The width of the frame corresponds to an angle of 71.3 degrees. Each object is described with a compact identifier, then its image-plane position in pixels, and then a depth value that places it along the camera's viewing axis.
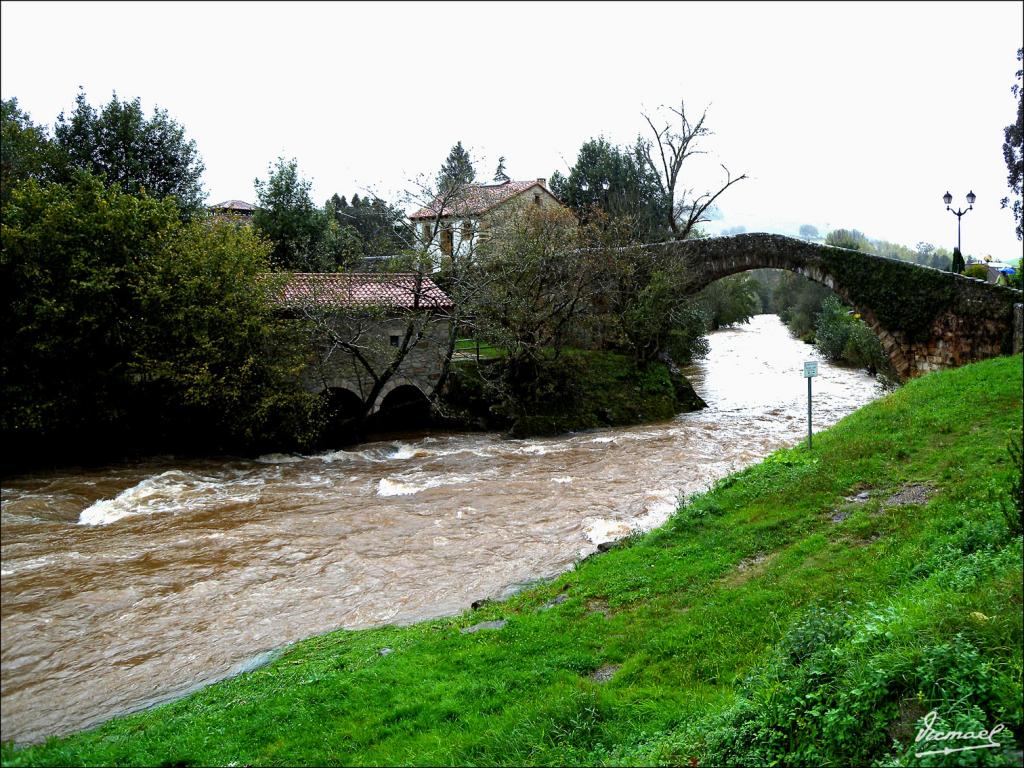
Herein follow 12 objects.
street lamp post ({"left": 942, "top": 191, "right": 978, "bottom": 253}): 19.66
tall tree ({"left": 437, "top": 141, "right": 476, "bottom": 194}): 21.95
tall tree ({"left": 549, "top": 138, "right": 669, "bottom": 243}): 49.31
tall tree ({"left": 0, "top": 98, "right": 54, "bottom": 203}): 21.92
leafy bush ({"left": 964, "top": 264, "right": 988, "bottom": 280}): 22.41
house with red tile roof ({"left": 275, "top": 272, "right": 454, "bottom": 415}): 21.27
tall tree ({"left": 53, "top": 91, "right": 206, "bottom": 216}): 27.64
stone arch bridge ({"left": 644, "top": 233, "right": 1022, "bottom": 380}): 17.69
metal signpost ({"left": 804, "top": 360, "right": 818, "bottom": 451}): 13.08
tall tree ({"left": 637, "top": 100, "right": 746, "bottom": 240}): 35.53
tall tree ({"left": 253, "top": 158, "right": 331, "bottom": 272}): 31.64
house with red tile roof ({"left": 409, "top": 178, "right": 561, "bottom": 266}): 22.08
